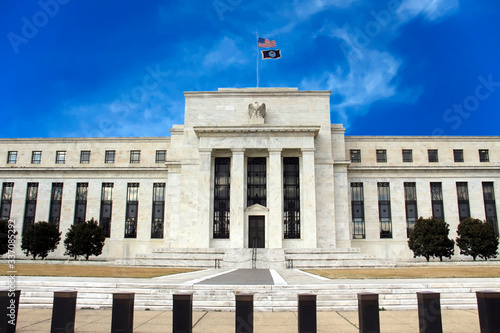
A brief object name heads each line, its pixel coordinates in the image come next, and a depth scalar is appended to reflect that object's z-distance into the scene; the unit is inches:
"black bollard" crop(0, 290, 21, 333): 395.5
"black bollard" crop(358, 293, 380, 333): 385.7
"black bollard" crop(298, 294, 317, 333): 383.9
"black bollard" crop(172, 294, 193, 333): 382.0
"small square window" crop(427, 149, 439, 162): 2225.6
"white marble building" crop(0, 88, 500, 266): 1956.2
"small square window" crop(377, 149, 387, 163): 2231.8
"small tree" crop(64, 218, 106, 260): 1800.0
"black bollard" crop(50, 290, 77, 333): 390.0
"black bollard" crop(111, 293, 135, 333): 387.5
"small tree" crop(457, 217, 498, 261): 1713.8
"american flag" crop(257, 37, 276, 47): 2005.4
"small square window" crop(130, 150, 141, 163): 2285.9
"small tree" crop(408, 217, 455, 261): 1721.2
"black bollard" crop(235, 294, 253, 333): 373.4
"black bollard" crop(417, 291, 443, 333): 388.8
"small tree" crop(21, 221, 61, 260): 1794.2
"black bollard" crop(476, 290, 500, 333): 377.4
